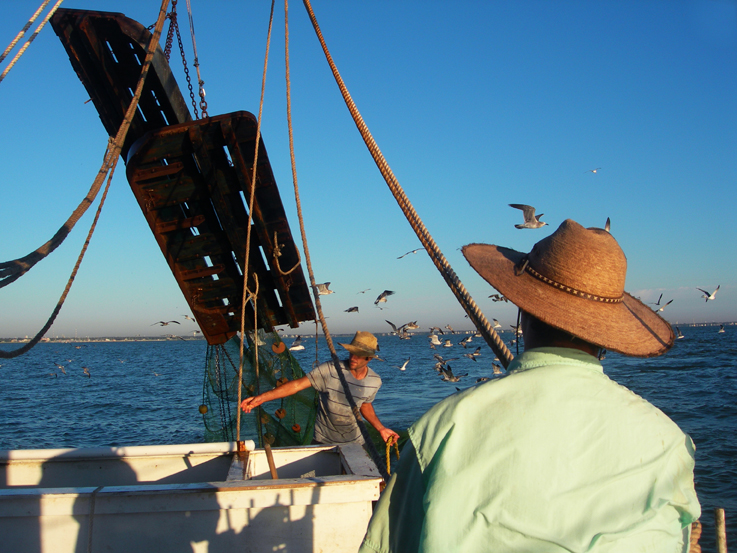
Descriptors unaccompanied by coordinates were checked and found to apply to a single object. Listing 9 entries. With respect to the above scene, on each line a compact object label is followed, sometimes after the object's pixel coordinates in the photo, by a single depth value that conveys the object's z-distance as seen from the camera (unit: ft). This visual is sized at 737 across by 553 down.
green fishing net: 20.59
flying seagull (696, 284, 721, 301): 65.77
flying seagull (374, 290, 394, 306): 53.14
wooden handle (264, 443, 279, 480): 11.45
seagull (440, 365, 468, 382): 55.16
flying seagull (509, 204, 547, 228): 33.24
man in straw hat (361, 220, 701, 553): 3.76
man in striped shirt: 16.38
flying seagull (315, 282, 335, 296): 39.29
